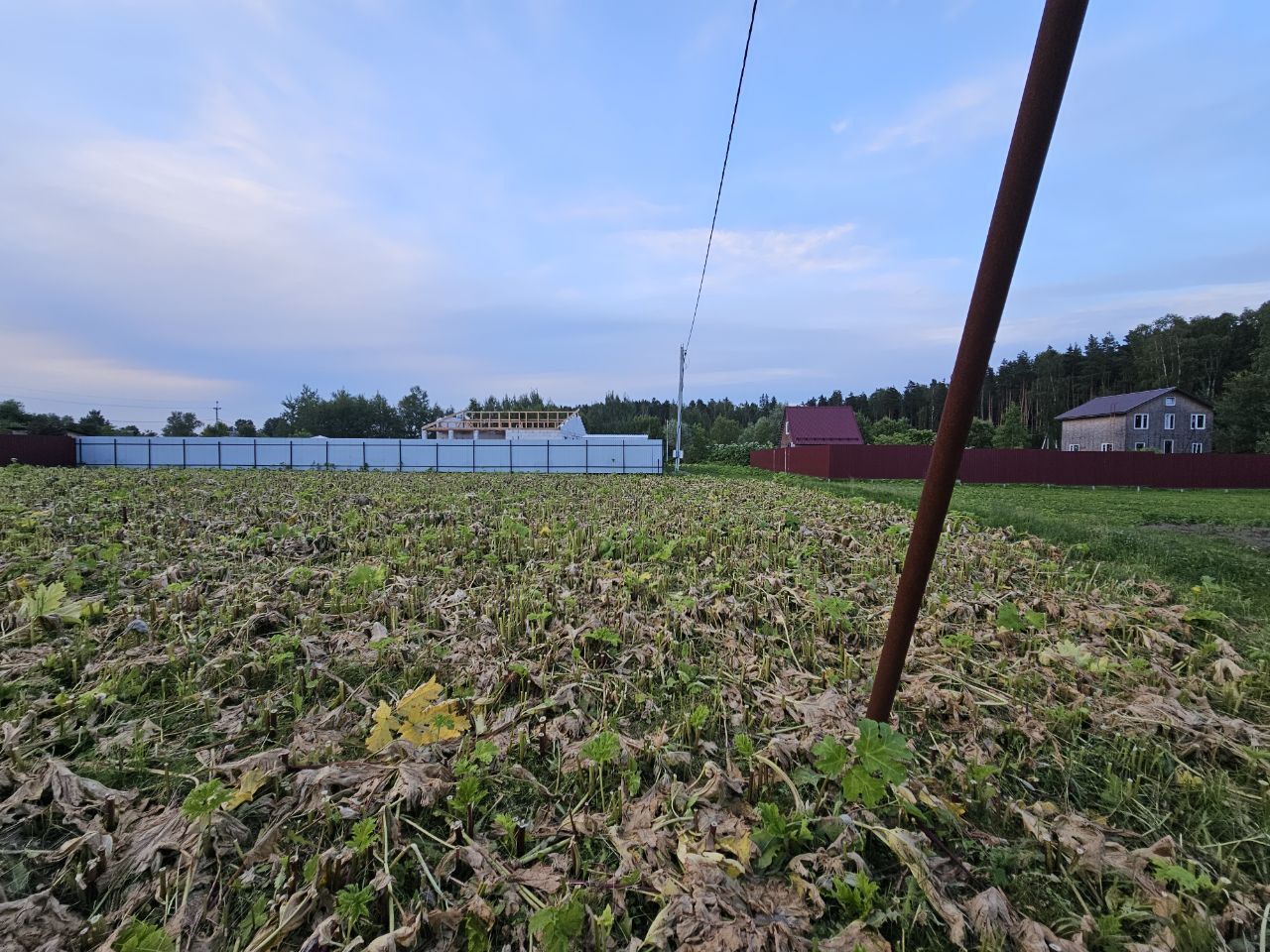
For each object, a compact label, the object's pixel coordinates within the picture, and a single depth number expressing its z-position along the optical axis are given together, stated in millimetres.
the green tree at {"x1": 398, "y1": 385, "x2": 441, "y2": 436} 74562
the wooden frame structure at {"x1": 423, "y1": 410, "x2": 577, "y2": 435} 44344
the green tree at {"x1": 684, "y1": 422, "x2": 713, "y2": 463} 42469
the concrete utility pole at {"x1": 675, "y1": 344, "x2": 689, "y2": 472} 24092
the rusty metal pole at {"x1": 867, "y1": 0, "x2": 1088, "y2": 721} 1271
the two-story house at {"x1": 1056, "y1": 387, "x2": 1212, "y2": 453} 36844
